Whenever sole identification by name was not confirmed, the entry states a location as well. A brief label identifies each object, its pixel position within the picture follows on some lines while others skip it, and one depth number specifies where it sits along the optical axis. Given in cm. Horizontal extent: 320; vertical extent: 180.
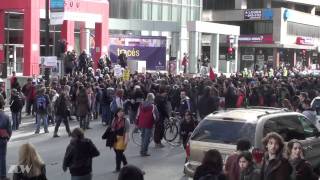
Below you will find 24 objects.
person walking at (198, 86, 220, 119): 2023
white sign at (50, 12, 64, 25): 2697
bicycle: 1962
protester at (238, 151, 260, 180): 837
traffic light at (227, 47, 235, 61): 4818
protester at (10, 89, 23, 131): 2148
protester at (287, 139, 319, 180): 850
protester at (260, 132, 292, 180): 820
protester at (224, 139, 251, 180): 876
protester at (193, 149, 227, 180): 792
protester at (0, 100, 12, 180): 1259
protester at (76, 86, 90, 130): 2130
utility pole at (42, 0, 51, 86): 2676
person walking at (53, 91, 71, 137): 2050
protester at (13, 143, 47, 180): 838
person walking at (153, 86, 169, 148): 1865
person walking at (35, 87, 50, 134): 2108
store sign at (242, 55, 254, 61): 8559
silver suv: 1133
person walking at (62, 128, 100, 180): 1023
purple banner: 4538
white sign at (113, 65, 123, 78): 3148
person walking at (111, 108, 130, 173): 1428
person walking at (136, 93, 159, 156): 1708
